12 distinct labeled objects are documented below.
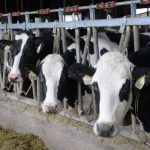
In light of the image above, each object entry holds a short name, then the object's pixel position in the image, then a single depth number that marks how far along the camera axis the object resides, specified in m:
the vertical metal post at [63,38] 5.80
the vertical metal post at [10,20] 7.74
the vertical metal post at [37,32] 7.18
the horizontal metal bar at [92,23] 4.36
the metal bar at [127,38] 4.61
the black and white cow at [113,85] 3.75
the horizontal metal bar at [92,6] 4.50
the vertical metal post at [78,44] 5.45
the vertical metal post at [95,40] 5.09
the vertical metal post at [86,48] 5.26
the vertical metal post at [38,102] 6.13
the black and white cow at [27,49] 6.40
